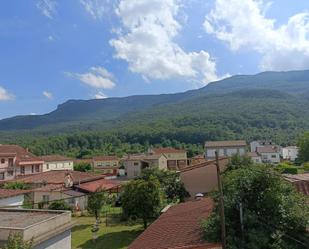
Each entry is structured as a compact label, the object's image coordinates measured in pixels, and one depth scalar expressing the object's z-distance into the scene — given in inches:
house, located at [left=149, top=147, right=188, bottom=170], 2279.1
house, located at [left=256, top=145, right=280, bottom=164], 2344.3
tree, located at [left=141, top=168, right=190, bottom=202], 851.6
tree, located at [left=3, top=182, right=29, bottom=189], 1052.2
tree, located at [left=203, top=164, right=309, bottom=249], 313.6
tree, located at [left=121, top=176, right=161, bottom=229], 683.4
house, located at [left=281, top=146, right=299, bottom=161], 2541.6
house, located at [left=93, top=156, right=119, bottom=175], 2285.5
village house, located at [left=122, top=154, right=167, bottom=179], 1874.6
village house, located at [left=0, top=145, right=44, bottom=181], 1459.8
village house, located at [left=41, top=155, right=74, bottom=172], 1940.2
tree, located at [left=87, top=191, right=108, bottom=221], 783.8
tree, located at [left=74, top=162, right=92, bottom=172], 2163.5
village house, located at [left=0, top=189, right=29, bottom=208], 685.8
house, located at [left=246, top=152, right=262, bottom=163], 2192.0
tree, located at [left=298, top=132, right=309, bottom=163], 1868.3
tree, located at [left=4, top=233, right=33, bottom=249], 229.2
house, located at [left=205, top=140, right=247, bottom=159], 2199.5
